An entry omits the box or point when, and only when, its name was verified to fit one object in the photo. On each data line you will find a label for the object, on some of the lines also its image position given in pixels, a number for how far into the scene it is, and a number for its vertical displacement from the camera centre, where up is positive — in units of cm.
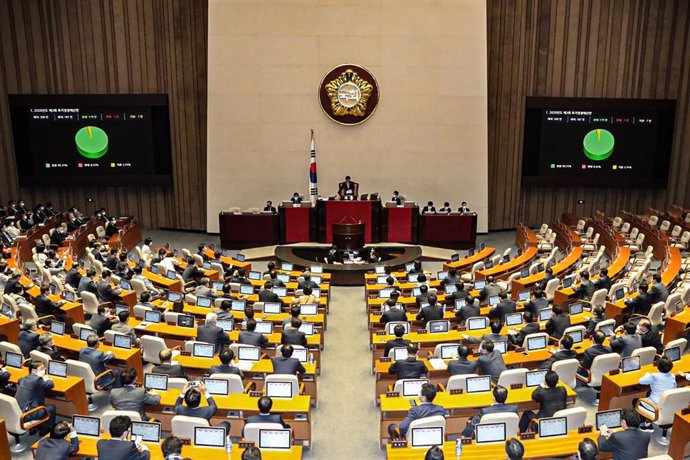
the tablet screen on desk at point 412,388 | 809 -343
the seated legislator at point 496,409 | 712 -329
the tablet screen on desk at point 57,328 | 1038 -339
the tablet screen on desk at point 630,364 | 872 -336
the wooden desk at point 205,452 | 668 -355
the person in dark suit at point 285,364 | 866 -333
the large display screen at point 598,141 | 2192 -71
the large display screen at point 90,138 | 2170 -57
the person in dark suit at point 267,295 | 1234 -339
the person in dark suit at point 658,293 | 1161 -317
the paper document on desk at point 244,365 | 903 -353
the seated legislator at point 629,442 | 641 -327
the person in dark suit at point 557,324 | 1045 -336
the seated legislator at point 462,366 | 861 -334
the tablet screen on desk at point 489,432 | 688 -340
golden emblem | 2112 +95
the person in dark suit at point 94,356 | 912 -342
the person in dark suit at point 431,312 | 1122 -339
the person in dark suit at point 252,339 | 980 -337
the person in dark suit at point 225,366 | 839 -330
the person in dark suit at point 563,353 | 889 -335
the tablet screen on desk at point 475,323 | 1077 -345
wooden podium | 1830 -331
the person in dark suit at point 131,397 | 757 -333
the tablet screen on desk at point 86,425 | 709 -342
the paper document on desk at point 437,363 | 904 -352
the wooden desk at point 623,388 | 847 -364
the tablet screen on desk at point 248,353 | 941 -346
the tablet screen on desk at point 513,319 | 1096 -344
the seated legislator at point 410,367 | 856 -335
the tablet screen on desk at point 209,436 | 682 -342
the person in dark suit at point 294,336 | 988 -337
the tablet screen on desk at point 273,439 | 679 -343
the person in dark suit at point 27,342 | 962 -336
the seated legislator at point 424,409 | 715 -328
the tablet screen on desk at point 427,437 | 678 -340
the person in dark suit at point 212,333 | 998 -336
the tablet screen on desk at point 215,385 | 811 -339
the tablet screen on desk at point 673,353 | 902 -333
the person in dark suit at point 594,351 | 916 -337
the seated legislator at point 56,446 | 639 -330
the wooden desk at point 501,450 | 666 -352
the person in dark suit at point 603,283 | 1275 -328
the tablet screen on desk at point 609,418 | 707 -334
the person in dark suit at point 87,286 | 1287 -335
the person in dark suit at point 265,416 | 694 -332
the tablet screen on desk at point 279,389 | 803 -340
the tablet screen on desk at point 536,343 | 968 -341
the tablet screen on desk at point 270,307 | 1191 -350
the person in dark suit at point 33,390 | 805 -344
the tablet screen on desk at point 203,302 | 1236 -354
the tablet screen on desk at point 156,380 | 816 -334
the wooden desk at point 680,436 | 723 -366
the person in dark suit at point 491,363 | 862 -331
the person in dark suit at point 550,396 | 761 -333
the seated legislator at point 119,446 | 618 -319
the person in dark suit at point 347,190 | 2030 -224
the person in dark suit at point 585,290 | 1259 -339
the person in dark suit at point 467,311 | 1150 -346
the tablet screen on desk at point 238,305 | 1205 -350
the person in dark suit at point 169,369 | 841 -331
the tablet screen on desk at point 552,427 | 702 -340
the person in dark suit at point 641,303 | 1145 -331
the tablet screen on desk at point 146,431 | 688 -338
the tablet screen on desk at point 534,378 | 828 -338
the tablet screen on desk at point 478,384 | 809 -338
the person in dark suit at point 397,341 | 925 -329
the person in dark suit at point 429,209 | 2058 -288
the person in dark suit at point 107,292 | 1246 -338
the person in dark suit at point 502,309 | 1159 -347
